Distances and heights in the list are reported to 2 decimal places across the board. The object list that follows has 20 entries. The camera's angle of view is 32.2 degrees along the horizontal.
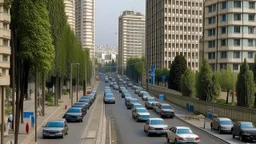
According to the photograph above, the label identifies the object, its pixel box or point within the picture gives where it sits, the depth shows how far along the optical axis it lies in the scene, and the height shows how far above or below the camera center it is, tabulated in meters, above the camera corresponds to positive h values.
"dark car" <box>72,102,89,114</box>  53.28 -4.33
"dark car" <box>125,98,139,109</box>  64.56 -4.66
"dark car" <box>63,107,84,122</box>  46.16 -4.79
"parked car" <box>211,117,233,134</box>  36.91 -4.60
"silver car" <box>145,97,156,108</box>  64.44 -4.65
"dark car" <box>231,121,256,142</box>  31.69 -4.42
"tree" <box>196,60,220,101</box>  57.72 -1.93
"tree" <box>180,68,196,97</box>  72.75 -2.27
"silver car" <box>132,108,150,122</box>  46.31 -4.69
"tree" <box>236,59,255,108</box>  48.95 -1.84
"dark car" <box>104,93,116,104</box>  75.15 -4.92
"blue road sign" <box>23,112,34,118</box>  40.20 -4.04
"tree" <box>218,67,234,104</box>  72.00 -1.43
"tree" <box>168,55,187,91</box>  96.38 +0.25
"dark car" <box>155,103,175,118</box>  52.06 -4.81
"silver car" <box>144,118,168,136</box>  35.03 -4.51
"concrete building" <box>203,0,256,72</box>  87.41 +7.87
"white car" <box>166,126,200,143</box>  29.02 -4.36
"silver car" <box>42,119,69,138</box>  33.50 -4.49
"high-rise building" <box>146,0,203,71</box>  151.38 +13.99
